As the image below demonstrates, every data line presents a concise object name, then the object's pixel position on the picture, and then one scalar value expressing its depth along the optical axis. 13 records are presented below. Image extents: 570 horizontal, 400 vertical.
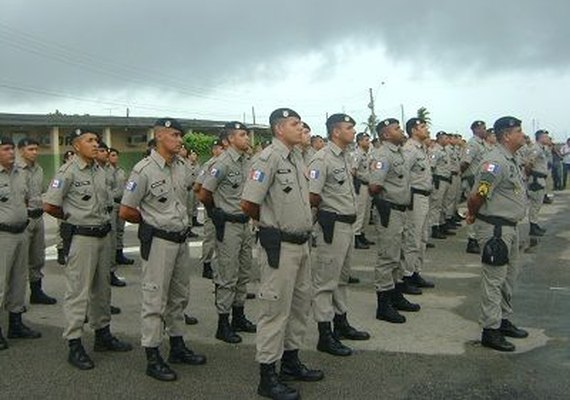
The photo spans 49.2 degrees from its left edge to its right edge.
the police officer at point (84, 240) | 5.48
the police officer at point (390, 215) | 6.77
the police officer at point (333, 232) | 5.73
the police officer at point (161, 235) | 5.11
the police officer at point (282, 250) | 4.74
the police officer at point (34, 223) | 7.71
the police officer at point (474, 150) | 12.25
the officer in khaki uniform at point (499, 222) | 5.74
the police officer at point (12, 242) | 6.26
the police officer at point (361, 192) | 11.95
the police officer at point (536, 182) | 12.13
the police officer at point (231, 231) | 6.21
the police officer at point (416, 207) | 7.83
